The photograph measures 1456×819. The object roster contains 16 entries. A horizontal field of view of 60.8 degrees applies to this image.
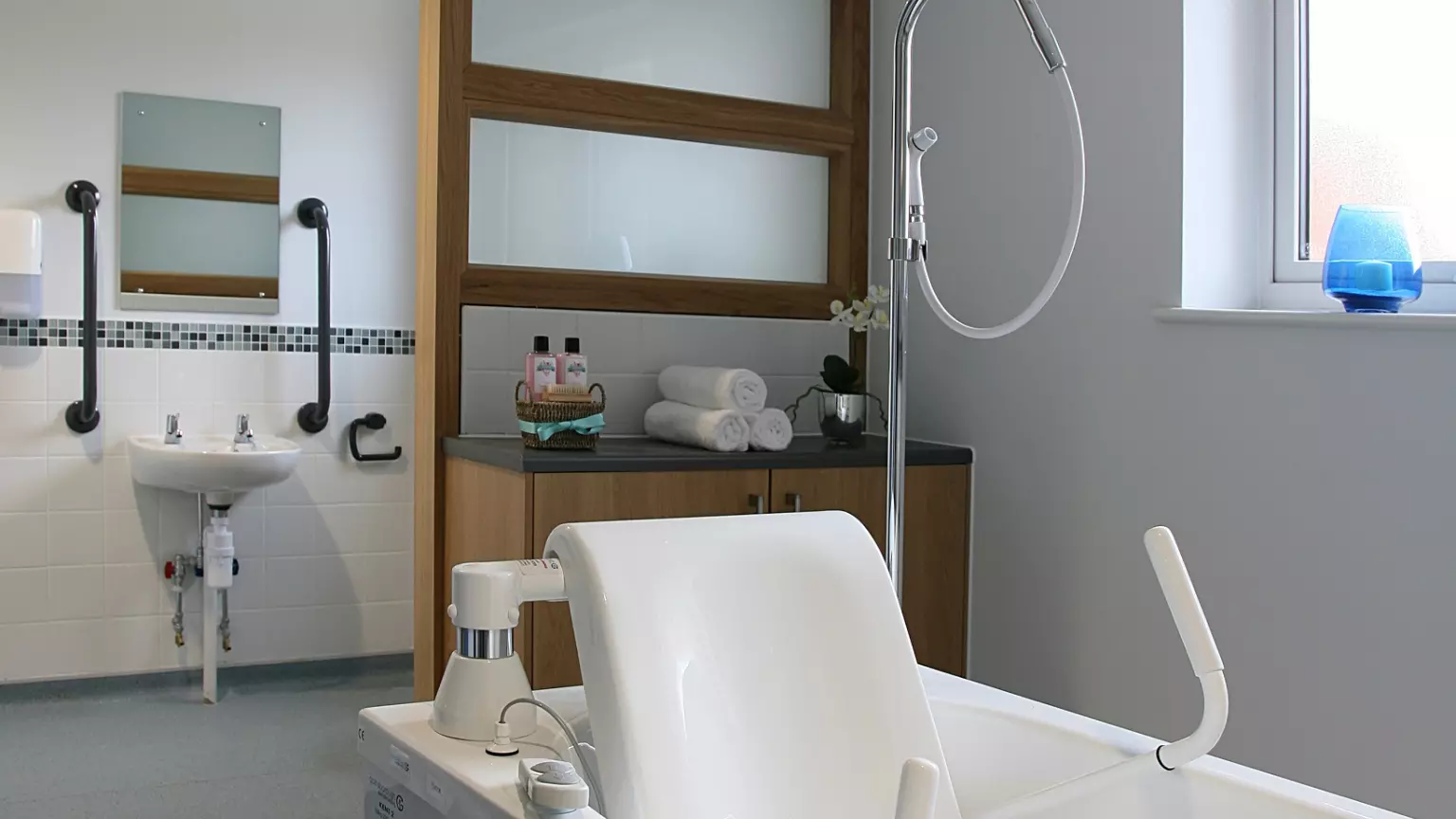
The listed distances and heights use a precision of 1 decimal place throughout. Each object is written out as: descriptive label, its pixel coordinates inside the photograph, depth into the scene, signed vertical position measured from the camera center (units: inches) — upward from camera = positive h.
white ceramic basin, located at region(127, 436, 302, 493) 139.8 -7.8
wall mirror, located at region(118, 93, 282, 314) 148.9 +23.5
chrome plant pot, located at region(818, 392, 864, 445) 110.7 -1.3
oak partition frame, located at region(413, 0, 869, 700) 107.3 +16.0
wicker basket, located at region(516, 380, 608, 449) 98.8 -1.2
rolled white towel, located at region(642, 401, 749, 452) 101.2 -2.2
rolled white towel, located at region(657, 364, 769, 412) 102.9 +1.0
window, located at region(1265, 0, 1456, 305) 80.2 +19.2
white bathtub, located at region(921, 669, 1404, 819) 48.6 -15.8
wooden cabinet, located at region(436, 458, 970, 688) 94.3 -8.8
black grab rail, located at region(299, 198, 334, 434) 153.8 +8.1
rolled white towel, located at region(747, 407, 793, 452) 102.8 -2.5
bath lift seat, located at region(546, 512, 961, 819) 47.6 -11.2
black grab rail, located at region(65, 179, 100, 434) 142.3 +10.0
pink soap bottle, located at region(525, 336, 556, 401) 101.0 +2.5
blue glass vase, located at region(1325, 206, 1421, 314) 76.2 +9.0
